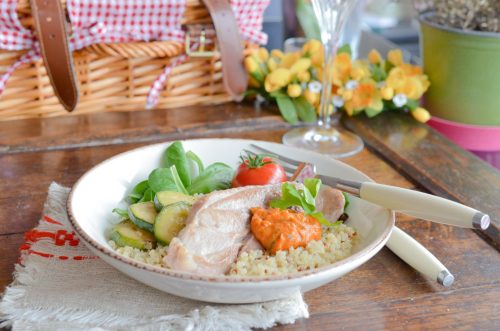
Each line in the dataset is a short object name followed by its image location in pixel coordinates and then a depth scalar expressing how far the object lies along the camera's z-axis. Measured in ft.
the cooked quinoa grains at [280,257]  2.30
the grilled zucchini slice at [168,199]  2.61
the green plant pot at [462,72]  4.03
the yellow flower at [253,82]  4.44
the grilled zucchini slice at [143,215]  2.59
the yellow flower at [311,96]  4.26
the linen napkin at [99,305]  2.25
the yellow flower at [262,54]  4.42
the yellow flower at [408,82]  4.25
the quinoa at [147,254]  2.40
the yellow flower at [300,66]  4.29
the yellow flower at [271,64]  4.35
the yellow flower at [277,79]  4.26
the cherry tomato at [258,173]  2.93
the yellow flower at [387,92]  4.24
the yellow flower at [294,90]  4.27
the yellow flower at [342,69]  4.34
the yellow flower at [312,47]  4.42
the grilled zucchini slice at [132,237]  2.52
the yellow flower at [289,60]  4.42
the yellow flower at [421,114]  4.25
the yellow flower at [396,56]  4.47
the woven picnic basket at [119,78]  3.94
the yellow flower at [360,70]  4.26
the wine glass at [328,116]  3.70
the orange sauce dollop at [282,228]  2.39
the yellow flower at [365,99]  4.24
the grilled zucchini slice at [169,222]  2.48
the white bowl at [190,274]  2.11
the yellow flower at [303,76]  4.30
